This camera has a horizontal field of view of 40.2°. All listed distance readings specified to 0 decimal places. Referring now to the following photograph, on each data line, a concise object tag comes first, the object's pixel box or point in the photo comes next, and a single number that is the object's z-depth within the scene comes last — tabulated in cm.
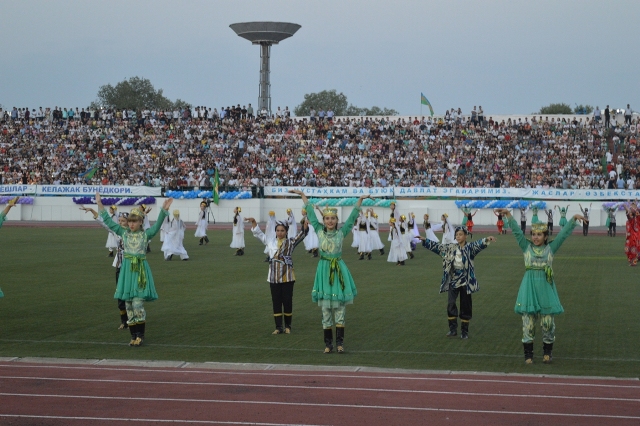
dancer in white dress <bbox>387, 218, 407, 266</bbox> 2567
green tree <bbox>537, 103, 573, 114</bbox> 11362
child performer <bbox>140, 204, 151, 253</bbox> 2525
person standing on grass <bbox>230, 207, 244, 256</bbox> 2917
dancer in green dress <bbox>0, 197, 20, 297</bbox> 1292
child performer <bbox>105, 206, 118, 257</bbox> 2776
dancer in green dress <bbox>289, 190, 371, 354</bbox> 1136
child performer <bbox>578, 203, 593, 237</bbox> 3964
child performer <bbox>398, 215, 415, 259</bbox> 2598
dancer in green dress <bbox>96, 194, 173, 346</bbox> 1207
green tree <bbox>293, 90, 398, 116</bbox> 11931
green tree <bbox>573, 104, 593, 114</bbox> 8414
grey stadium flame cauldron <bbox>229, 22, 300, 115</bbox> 6431
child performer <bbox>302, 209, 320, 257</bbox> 2947
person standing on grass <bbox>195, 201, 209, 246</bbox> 3362
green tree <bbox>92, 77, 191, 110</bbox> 10712
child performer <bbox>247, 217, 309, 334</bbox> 1324
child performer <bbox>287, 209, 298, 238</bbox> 3177
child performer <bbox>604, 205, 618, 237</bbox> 3956
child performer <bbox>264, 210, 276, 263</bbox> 2876
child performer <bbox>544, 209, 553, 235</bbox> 4116
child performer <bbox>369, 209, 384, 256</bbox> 2850
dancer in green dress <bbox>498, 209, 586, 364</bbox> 1070
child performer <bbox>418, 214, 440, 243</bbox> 2814
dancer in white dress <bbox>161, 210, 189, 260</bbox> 2708
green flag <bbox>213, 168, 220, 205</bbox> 5008
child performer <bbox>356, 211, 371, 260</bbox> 2795
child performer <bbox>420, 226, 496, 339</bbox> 1298
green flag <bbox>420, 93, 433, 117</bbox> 6451
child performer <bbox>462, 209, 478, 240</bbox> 3880
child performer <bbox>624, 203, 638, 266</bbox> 2500
